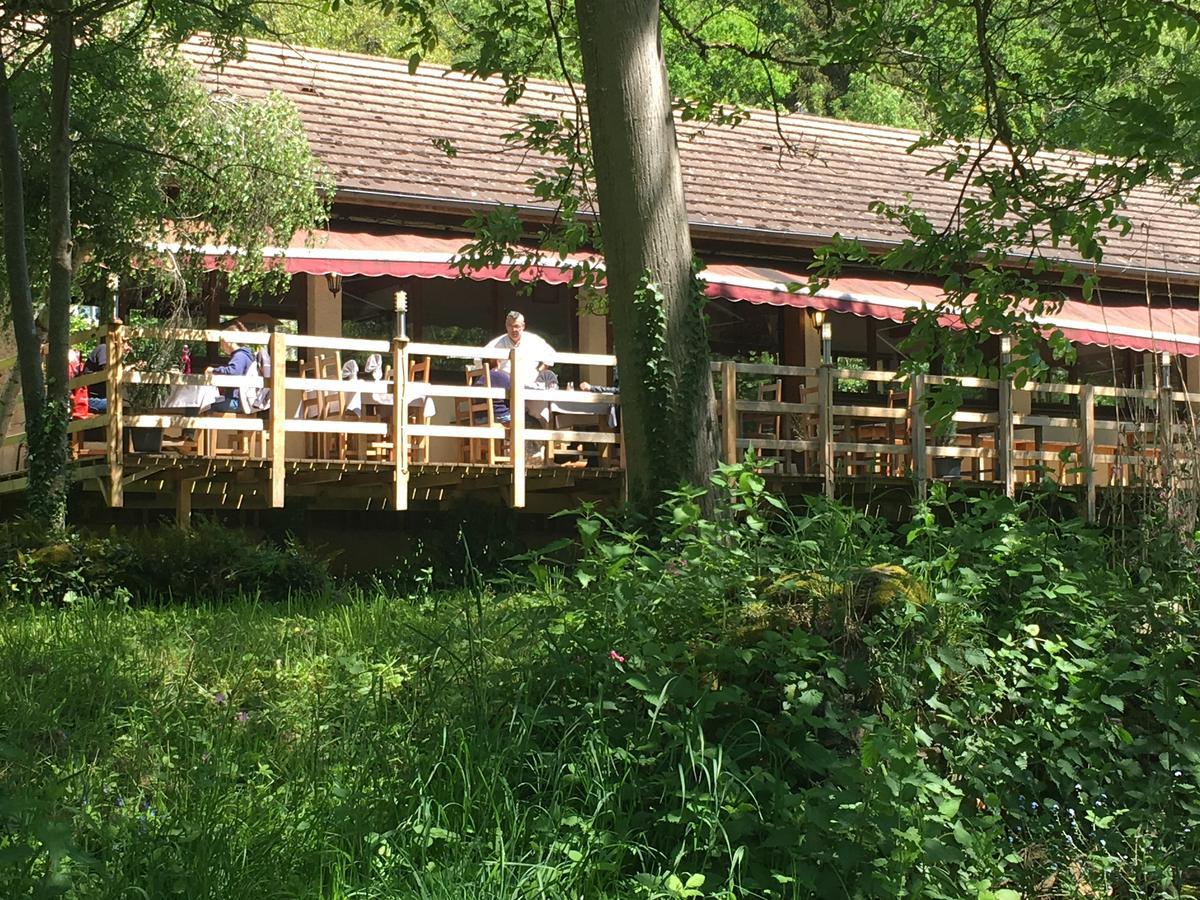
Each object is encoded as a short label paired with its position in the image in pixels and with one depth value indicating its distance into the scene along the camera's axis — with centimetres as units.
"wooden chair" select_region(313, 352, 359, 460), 1290
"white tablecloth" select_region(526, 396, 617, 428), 1297
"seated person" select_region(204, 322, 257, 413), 1207
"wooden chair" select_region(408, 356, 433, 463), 1278
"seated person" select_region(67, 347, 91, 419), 1271
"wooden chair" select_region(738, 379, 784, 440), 1490
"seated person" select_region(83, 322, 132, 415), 1165
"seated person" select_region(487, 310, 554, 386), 1277
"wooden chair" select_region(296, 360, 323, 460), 1347
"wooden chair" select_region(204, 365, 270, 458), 1209
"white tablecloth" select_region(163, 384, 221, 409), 1129
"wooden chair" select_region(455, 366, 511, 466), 1280
